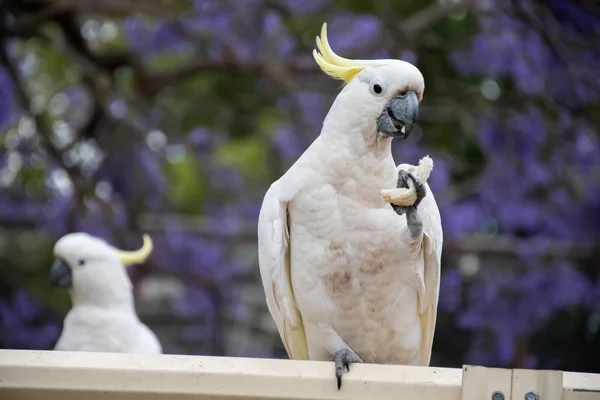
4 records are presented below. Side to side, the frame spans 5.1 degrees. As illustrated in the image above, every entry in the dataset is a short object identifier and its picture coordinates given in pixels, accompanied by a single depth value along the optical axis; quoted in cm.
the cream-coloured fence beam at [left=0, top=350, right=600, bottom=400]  635
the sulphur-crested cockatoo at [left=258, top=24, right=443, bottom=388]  652
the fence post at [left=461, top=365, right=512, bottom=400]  630
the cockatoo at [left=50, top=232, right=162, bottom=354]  693
